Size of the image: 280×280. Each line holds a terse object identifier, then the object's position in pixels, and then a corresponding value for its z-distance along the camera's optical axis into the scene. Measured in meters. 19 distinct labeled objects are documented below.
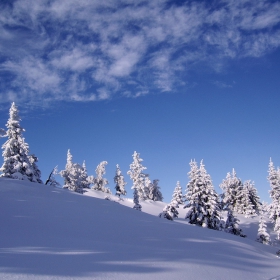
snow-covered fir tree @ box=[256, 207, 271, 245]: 39.25
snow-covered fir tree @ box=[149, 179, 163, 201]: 72.38
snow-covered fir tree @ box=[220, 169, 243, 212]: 61.97
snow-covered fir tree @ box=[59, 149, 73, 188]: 55.95
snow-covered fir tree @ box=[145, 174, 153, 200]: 71.62
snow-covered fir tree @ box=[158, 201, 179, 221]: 37.41
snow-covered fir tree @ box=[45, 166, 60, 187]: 34.78
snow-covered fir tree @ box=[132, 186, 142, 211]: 48.09
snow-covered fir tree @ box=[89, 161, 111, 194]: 73.75
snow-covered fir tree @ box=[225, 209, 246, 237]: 37.56
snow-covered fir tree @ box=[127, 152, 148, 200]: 63.91
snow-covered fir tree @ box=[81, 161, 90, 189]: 66.06
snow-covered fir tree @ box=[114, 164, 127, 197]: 62.48
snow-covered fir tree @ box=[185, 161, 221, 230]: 34.88
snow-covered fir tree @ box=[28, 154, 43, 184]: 38.22
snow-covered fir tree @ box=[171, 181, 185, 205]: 39.94
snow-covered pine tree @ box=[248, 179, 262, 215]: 62.78
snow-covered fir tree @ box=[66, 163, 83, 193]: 54.42
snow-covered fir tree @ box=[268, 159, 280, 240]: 49.51
